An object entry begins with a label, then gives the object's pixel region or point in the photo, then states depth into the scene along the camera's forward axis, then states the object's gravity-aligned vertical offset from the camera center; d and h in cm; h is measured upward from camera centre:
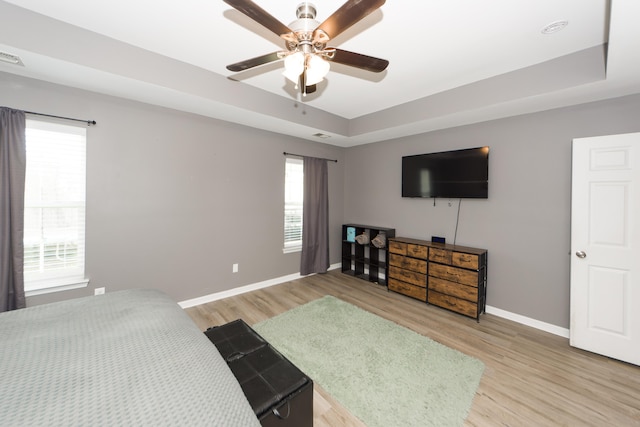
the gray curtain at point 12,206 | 213 +3
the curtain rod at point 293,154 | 408 +97
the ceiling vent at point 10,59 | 188 +117
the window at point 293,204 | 421 +14
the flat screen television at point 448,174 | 318 +56
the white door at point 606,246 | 221 -29
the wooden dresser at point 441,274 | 298 -79
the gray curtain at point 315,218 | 436 -10
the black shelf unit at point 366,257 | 424 -80
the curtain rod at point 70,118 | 227 +88
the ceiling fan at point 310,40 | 124 +103
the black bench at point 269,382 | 118 -89
